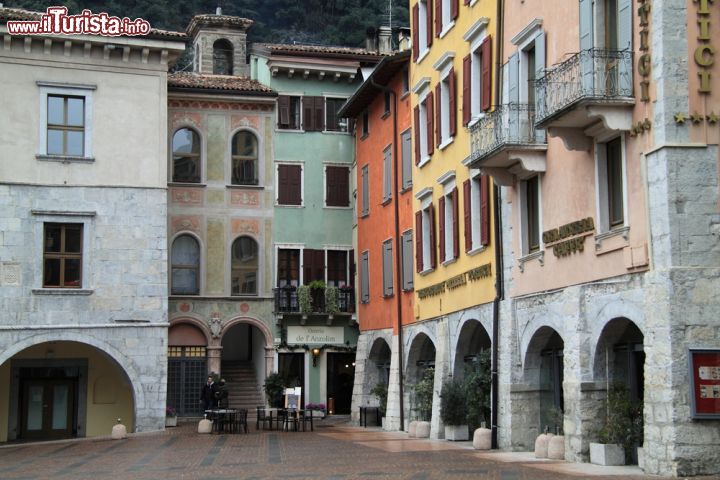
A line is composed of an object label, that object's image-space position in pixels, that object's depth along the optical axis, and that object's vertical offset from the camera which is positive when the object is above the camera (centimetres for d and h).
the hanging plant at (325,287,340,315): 3994 +317
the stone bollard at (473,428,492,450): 2436 -100
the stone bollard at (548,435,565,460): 2077 -100
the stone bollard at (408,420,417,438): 2966 -94
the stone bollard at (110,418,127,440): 3238 -104
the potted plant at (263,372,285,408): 3822 +15
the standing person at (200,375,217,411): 3628 -6
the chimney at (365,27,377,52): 4528 +1383
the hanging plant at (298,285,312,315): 3959 +319
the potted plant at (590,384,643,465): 1886 -69
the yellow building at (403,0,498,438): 2609 +482
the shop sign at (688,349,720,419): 1689 +12
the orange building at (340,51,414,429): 3403 +534
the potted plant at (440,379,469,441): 2714 -43
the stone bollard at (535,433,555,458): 2138 -97
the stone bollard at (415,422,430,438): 2934 -94
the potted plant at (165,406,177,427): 3572 -73
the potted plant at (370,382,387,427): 3559 -9
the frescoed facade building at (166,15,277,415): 3903 +572
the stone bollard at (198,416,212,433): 3306 -94
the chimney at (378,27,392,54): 4456 +1360
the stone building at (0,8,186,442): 3412 +572
